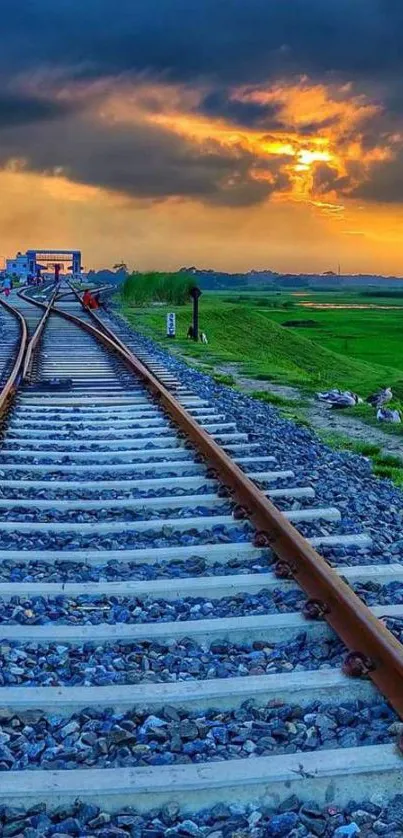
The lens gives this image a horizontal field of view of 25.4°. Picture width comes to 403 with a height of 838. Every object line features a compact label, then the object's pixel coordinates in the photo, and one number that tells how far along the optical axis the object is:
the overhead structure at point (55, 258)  116.81
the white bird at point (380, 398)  14.28
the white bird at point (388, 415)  10.62
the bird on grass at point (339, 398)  11.85
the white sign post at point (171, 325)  21.10
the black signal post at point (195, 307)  20.64
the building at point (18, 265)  110.51
